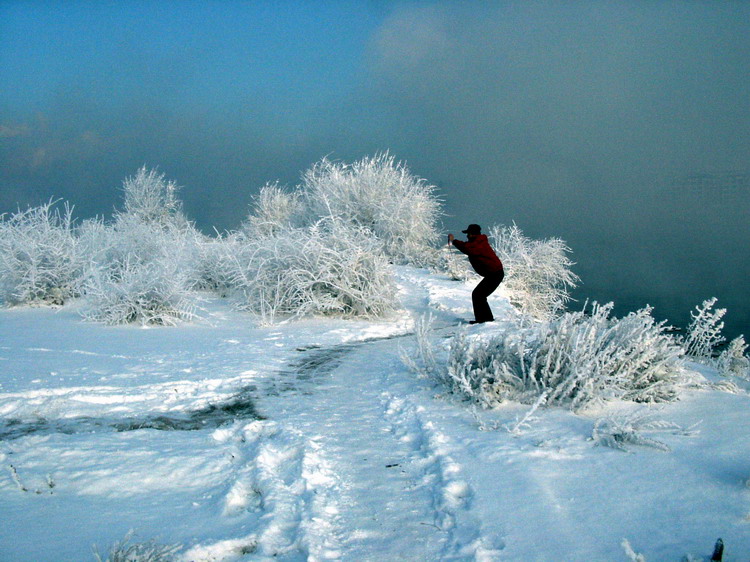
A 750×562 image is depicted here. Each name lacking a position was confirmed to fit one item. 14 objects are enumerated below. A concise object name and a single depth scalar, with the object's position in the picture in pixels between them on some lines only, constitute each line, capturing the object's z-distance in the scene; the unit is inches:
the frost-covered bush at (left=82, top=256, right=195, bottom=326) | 362.3
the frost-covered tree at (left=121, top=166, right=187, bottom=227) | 1373.0
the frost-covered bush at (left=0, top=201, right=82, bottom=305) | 427.5
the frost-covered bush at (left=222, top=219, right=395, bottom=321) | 393.1
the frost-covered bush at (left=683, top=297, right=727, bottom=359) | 193.9
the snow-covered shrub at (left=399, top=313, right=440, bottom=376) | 218.4
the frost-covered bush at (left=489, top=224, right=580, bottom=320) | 752.3
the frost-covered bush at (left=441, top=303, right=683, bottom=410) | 177.8
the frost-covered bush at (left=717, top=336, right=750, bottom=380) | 252.9
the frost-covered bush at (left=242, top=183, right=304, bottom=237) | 1015.0
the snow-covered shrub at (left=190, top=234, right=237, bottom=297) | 505.0
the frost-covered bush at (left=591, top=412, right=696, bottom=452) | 145.1
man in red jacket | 374.9
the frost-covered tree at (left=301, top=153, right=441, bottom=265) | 791.1
